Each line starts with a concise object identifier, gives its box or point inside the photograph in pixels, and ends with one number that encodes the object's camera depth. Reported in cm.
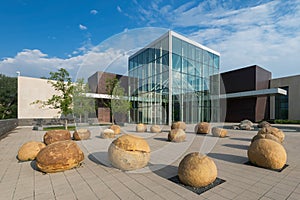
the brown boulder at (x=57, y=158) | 514
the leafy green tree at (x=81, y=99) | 2151
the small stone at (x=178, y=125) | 1492
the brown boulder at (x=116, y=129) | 1449
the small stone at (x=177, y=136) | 1069
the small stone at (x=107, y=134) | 1251
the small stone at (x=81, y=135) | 1175
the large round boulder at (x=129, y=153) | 528
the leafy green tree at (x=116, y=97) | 2400
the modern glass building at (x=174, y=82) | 2317
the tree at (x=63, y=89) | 1793
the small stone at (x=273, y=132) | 917
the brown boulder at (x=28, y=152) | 670
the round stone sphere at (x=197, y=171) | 420
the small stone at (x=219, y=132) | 1282
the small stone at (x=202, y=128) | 1389
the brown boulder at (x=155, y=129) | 1559
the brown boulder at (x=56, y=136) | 843
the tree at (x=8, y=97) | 3112
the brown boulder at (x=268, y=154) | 550
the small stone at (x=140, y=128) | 1630
